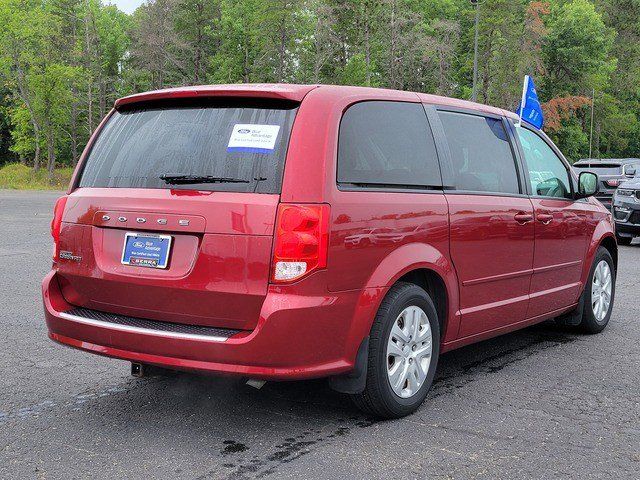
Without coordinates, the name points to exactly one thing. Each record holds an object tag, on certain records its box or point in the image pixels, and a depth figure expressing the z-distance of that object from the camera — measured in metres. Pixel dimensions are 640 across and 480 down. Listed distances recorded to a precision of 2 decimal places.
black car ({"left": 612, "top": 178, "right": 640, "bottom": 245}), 14.37
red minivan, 3.55
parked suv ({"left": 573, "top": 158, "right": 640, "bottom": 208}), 18.97
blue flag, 10.84
